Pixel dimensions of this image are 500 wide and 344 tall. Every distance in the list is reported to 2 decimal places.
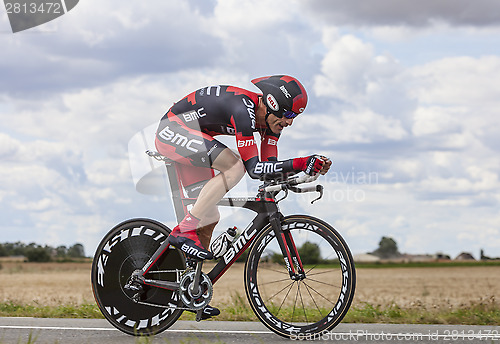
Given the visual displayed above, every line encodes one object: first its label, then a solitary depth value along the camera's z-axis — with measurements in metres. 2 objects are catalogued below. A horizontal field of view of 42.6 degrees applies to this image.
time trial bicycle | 6.21
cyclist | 6.08
